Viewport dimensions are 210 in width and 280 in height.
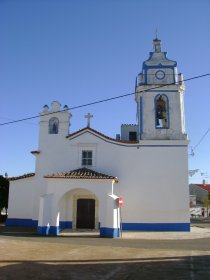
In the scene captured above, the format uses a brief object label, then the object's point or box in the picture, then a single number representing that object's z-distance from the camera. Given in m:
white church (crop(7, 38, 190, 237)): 22.86
